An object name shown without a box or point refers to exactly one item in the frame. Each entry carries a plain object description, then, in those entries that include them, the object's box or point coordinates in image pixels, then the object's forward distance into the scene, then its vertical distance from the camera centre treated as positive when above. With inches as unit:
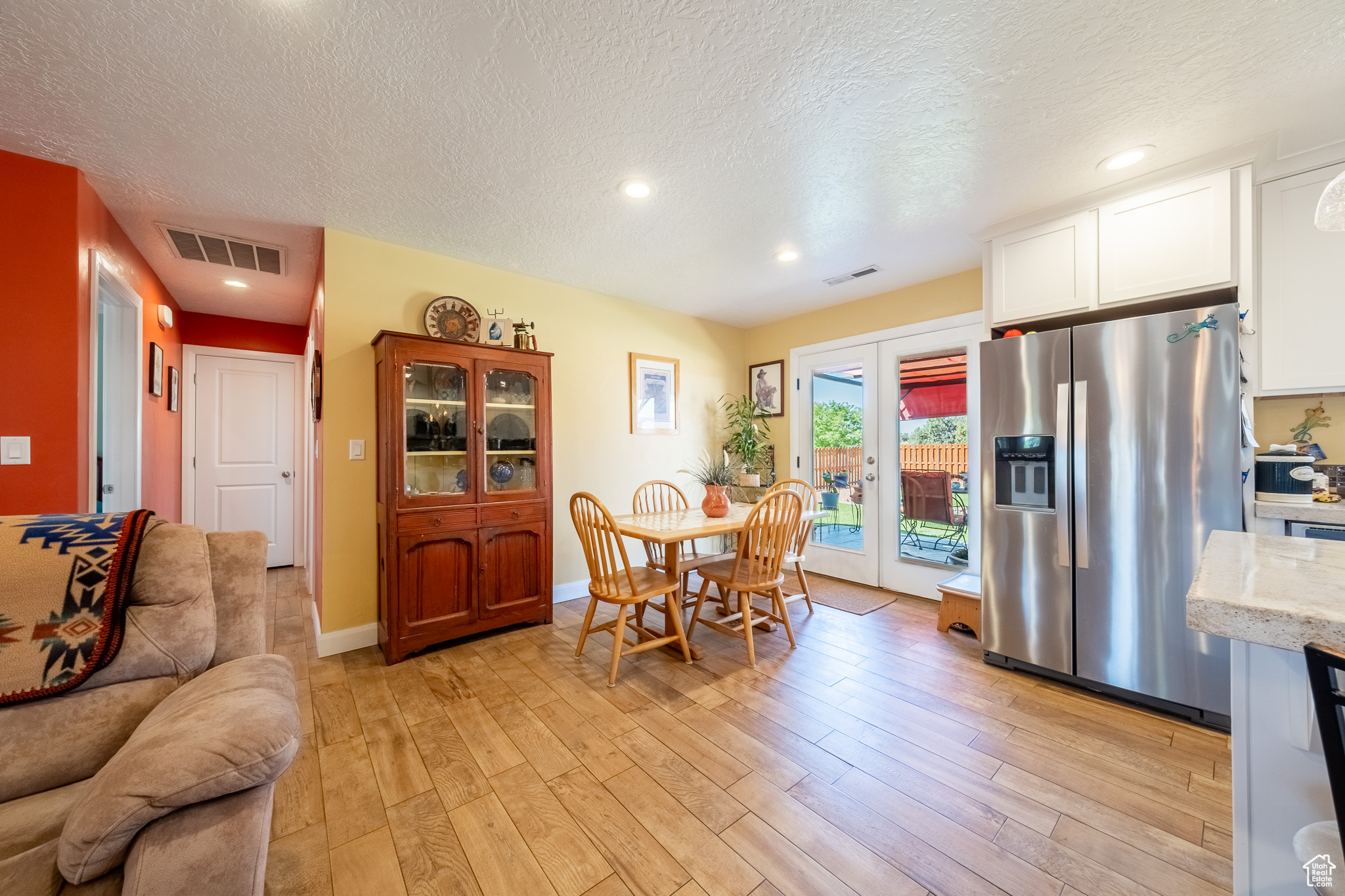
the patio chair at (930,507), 144.6 -17.9
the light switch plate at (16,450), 78.1 +0.5
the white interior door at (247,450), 175.6 +1.0
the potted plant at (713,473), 181.6 -9.0
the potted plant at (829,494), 172.9 -16.2
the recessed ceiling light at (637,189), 94.0 +51.3
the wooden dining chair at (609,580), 97.9 -28.1
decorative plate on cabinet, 124.1 +34.2
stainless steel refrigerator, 79.7 -8.8
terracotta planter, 123.4 -13.5
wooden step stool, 113.8 -36.9
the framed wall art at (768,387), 188.9 +25.0
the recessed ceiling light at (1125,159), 82.4 +49.9
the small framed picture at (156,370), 128.4 +22.5
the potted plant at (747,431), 186.2 +7.2
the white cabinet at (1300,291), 80.4 +26.3
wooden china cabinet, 108.4 -9.3
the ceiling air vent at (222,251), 111.4 +49.4
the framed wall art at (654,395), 167.2 +19.4
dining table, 100.0 -17.2
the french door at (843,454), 159.5 -1.6
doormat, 141.0 -45.5
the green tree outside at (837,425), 164.6 +8.5
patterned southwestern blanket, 43.2 -13.6
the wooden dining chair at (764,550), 105.8 -22.4
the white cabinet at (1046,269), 96.4 +37.3
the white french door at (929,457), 139.9 -2.4
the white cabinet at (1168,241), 83.0 +37.2
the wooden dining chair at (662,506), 119.4 -17.5
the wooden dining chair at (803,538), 128.8 -23.6
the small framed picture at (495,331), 128.6 +31.9
